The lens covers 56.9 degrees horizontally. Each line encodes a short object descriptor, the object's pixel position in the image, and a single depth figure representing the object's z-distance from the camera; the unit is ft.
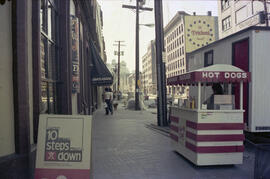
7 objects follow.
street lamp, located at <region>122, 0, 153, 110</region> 72.08
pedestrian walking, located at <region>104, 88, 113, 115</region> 53.70
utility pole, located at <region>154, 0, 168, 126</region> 38.11
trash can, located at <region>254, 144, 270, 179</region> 13.01
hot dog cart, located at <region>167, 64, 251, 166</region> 17.53
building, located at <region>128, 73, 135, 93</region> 497.17
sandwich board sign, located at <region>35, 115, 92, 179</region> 11.11
